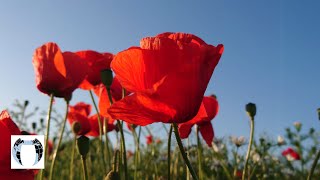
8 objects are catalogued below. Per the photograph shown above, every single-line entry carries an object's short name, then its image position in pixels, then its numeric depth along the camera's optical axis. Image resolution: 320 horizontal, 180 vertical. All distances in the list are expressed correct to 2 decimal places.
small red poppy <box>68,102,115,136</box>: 0.57
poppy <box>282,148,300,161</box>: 0.95
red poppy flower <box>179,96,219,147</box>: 0.30
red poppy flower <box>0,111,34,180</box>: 0.21
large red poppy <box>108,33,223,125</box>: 0.20
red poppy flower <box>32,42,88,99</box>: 0.40
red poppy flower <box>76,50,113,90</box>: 0.42
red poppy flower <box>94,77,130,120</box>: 0.36
